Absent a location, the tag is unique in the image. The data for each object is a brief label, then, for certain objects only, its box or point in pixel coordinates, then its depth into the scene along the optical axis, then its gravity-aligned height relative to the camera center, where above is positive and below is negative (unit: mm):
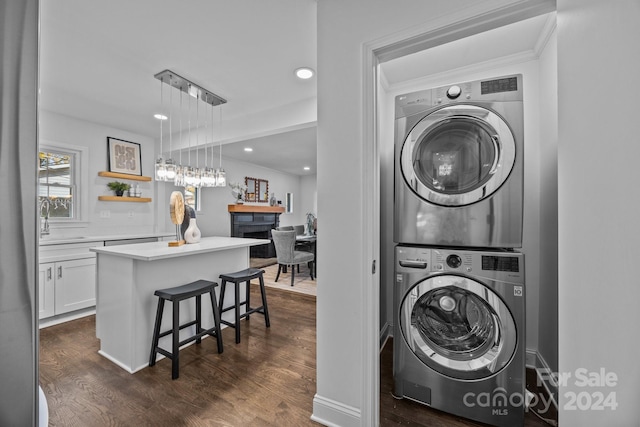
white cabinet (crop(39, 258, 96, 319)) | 2820 -838
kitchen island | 1984 -618
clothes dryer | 1409 +273
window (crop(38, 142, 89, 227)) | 3252 +374
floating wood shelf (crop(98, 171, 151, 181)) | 3696 +535
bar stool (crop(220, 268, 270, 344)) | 2434 -782
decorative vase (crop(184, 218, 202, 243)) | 2617 -212
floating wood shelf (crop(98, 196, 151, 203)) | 3692 +198
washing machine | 1375 -680
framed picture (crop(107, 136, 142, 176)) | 3841 +846
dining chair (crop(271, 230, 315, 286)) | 4219 -624
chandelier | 2488 +1219
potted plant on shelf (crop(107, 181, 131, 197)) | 3818 +366
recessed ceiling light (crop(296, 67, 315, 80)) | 2327 +1263
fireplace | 5727 -255
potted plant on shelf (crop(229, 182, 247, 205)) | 5652 +457
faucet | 3140 -22
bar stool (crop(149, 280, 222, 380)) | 1872 -828
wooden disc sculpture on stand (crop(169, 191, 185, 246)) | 2453 +29
